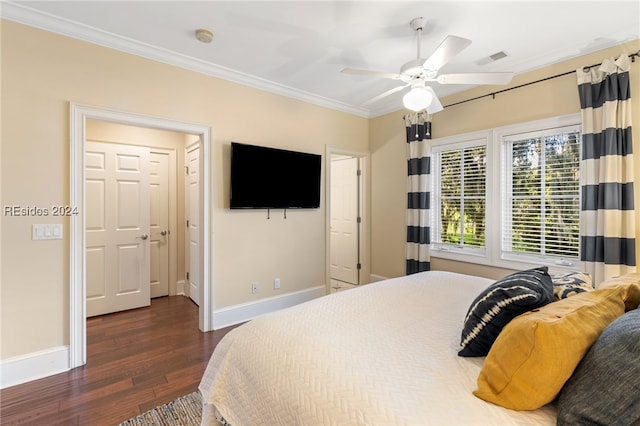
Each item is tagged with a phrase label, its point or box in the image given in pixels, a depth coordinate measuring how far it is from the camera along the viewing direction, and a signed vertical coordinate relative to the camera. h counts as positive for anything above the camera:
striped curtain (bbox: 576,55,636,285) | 2.39 +0.33
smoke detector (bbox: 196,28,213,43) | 2.41 +1.45
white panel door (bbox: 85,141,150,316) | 3.48 -0.21
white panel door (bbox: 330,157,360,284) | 4.66 -0.14
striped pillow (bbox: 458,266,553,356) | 1.12 -0.38
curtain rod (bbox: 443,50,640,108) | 2.42 +1.28
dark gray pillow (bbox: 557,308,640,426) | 0.76 -0.48
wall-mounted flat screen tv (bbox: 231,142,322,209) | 3.21 +0.39
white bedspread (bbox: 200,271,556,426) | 0.89 -0.59
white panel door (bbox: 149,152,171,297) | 4.12 -0.20
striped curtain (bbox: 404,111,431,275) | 3.71 +0.25
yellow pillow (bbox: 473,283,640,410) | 0.87 -0.44
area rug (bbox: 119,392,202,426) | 1.80 -1.29
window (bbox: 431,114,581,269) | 2.83 +0.17
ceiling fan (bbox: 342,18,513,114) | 2.10 +0.98
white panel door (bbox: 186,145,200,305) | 3.89 -0.14
